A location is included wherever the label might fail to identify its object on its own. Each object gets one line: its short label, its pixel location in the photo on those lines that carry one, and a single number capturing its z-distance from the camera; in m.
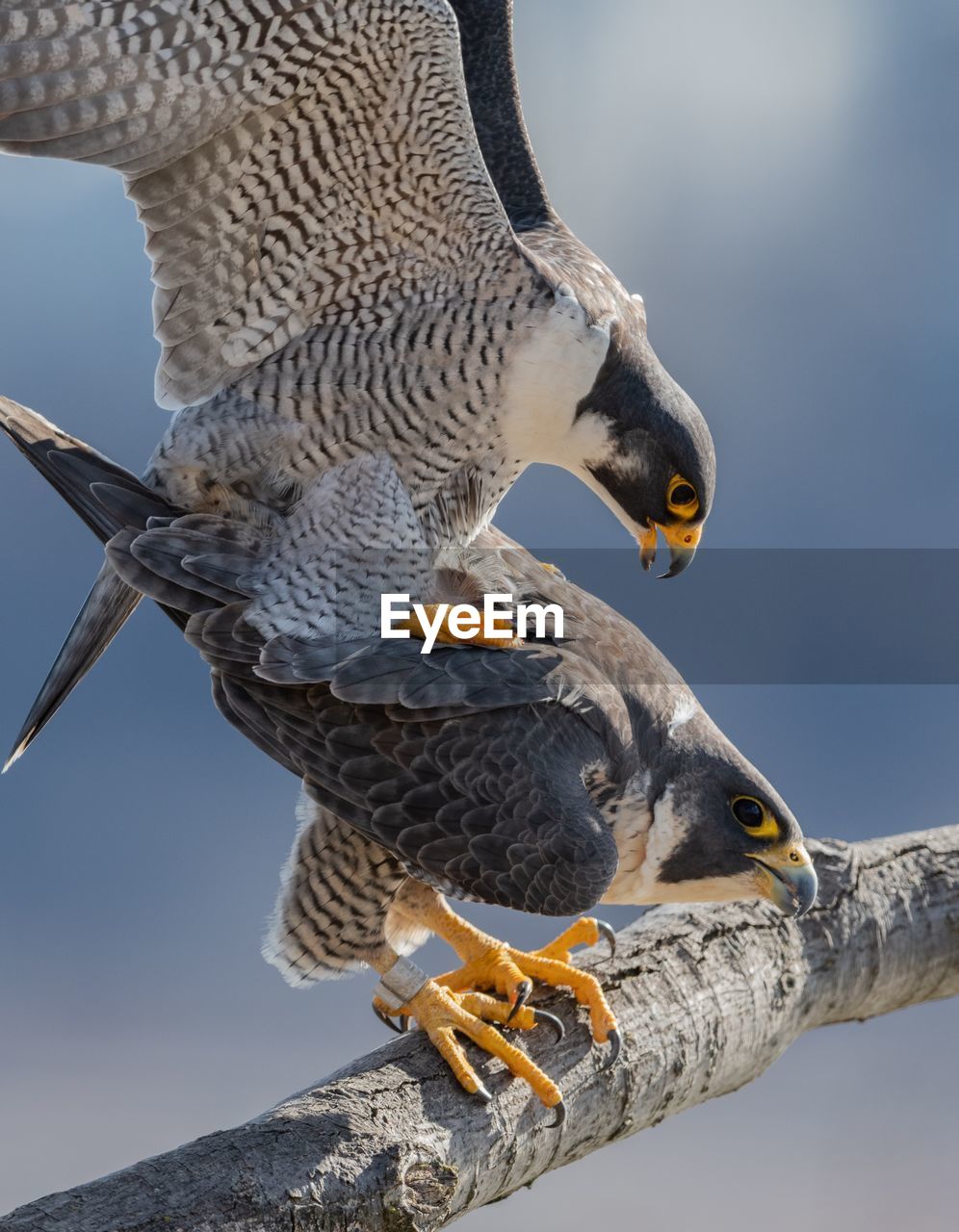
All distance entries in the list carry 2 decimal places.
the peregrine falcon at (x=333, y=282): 5.36
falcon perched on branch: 5.12
